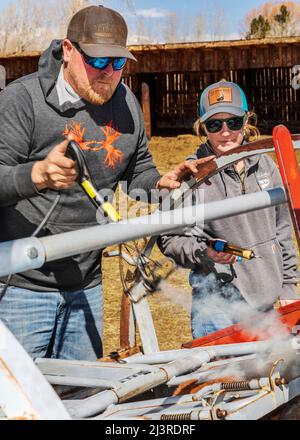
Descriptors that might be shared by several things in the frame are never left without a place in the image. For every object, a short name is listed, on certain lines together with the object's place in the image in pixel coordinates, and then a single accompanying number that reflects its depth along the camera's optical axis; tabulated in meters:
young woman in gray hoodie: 2.93
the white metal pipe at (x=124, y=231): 1.42
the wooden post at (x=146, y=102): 18.73
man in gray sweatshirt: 2.63
